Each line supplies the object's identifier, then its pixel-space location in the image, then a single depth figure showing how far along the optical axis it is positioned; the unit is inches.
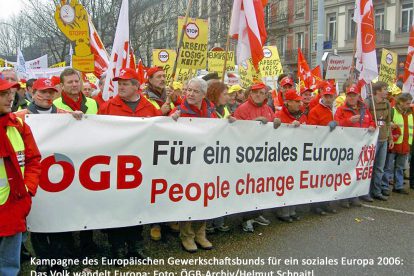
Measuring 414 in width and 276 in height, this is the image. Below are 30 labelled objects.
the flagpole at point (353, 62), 298.8
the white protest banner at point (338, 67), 420.2
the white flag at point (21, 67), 559.2
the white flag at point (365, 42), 291.1
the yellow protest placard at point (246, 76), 433.7
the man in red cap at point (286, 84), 319.3
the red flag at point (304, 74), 489.4
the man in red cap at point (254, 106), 226.5
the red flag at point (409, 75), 331.0
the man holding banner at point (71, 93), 183.2
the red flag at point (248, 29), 244.2
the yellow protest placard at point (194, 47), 329.7
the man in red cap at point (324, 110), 261.0
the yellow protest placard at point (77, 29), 290.5
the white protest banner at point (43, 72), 621.6
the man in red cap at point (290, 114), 239.5
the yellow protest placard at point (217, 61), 492.7
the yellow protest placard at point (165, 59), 489.4
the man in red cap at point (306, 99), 301.4
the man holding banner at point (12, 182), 120.3
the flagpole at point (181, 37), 225.1
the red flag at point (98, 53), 297.3
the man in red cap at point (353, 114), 270.4
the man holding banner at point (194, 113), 191.6
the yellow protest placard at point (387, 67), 403.9
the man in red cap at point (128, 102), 176.6
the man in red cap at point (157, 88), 216.7
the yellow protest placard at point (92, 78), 553.1
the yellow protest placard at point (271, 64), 501.0
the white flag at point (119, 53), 214.3
